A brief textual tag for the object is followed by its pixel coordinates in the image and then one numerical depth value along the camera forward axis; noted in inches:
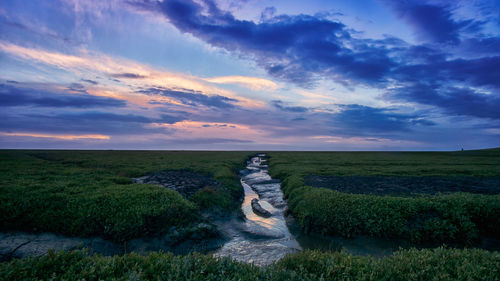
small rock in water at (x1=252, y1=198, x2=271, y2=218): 806.8
